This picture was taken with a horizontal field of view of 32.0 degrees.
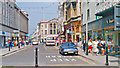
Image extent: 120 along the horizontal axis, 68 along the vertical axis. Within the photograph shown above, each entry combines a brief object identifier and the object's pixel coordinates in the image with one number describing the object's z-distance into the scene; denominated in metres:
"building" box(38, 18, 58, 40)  128.75
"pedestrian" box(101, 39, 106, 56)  21.19
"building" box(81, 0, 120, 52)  18.14
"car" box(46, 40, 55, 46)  57.31
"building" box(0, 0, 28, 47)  40.95
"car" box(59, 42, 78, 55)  22.80
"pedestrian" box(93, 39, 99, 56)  22.01
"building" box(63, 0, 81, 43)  46.59
